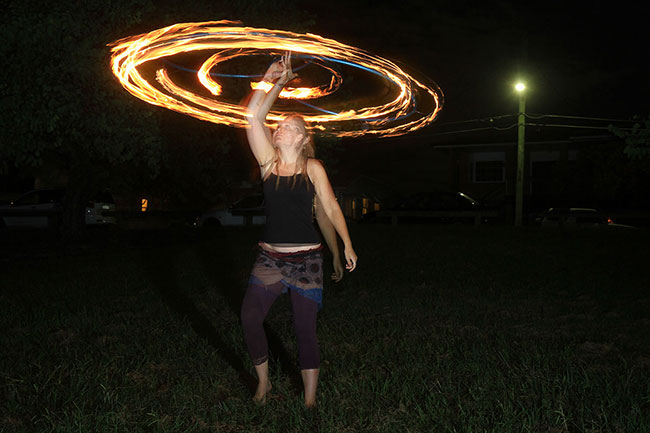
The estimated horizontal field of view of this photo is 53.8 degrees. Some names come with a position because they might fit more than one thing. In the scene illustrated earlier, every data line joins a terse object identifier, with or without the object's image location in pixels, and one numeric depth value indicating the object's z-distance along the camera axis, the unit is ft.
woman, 14.74
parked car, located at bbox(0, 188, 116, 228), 90.84
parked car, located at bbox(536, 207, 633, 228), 90.74
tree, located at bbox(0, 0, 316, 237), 39.52
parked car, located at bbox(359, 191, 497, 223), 97.45
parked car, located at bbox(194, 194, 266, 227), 103.45
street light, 94.93
